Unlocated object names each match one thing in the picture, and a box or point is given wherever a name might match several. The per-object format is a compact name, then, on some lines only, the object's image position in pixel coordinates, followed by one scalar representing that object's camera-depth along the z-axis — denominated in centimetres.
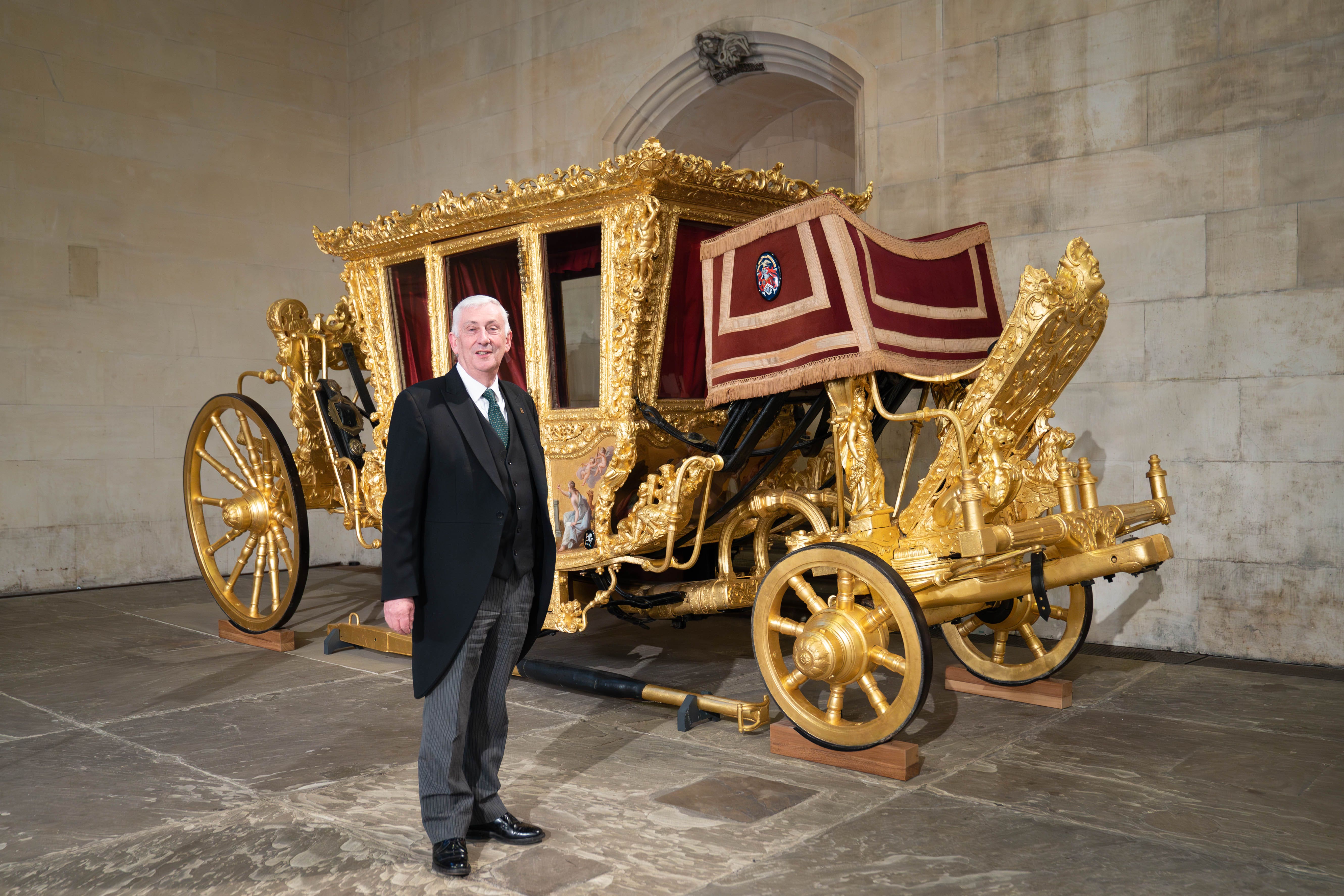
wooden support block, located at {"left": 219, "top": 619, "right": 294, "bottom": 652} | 527
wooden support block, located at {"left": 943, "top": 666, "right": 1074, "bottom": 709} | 400
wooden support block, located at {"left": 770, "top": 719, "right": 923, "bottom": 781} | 321
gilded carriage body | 332
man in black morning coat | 255
